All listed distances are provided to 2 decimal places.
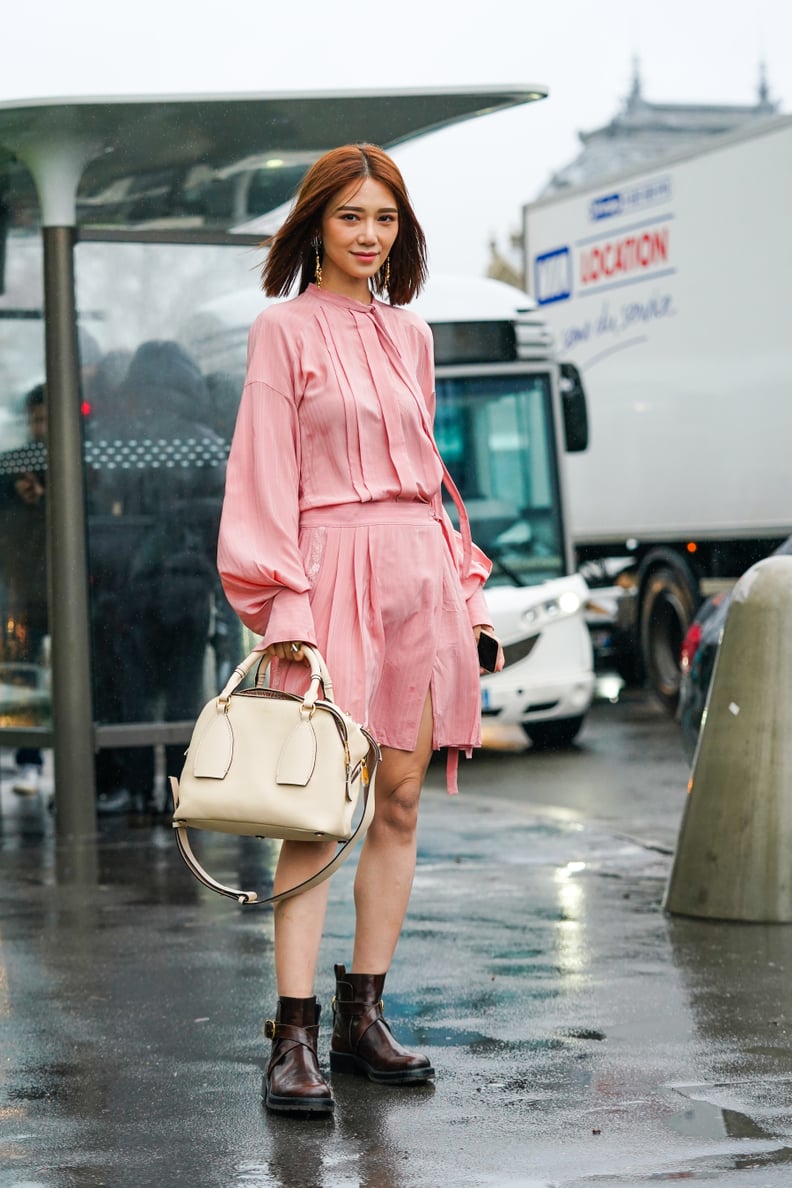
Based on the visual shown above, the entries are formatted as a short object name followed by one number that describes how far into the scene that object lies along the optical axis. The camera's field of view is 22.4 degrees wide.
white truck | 16.17
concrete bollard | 6.13
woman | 4.18
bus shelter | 8.49
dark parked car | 7.66
